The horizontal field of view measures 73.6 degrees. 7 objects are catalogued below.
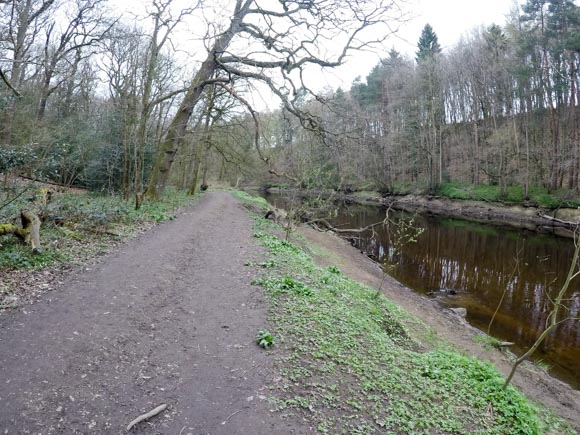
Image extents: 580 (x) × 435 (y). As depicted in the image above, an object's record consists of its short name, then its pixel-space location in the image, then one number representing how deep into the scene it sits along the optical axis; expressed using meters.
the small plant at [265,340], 4.83
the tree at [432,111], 38.28
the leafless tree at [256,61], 13.48
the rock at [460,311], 11.07
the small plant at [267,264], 8.37
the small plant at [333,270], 10.83
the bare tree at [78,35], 24.02
